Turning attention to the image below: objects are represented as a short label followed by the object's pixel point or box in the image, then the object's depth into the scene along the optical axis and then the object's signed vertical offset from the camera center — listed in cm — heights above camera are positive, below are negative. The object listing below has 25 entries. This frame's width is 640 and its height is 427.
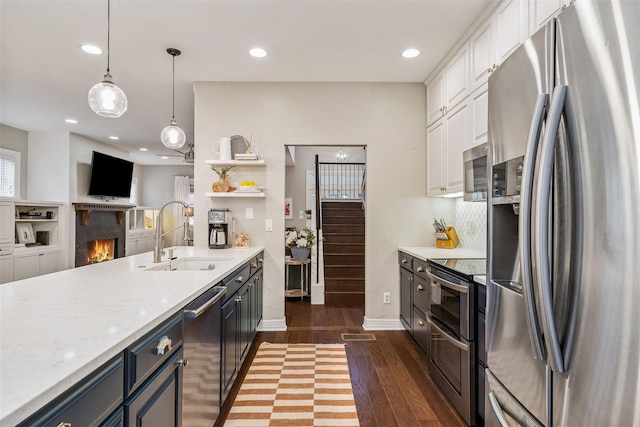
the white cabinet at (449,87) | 282 +127
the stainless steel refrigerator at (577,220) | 69 +0
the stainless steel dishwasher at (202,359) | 144 -69
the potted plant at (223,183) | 355 +39
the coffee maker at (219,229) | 342 -11
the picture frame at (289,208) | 746 +26
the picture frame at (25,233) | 510 -23
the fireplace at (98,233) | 627 -29
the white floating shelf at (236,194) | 356 +27
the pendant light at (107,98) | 209 +77
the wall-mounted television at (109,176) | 662 +91
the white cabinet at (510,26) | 201 +125
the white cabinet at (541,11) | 174 +115
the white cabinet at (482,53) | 239 +127
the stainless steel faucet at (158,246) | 233 -19
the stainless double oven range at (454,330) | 196 -73
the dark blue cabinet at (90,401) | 69 -43
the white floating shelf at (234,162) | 353 +61
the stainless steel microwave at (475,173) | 242 +36
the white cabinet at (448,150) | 284 +67
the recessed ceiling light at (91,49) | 295 +154
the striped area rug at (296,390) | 207 -124
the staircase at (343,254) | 509 -61
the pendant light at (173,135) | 303 +78
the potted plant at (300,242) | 467 -33
